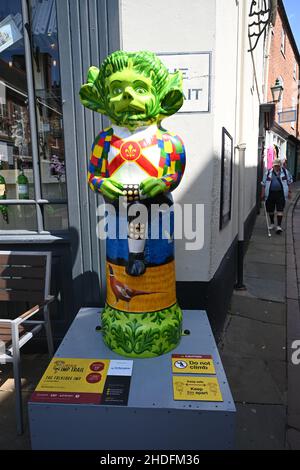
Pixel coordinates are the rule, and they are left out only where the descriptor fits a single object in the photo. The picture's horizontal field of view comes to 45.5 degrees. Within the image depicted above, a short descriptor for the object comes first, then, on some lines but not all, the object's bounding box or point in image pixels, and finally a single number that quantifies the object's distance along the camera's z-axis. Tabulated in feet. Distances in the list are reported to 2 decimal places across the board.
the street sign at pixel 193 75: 8.30
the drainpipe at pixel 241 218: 13.88
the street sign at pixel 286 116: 41.10
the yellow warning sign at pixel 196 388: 5.82
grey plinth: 5.59
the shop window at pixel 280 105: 52.03
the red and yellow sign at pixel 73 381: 5.83
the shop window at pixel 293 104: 70.06
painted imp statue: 6.04
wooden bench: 8.79
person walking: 25.55
